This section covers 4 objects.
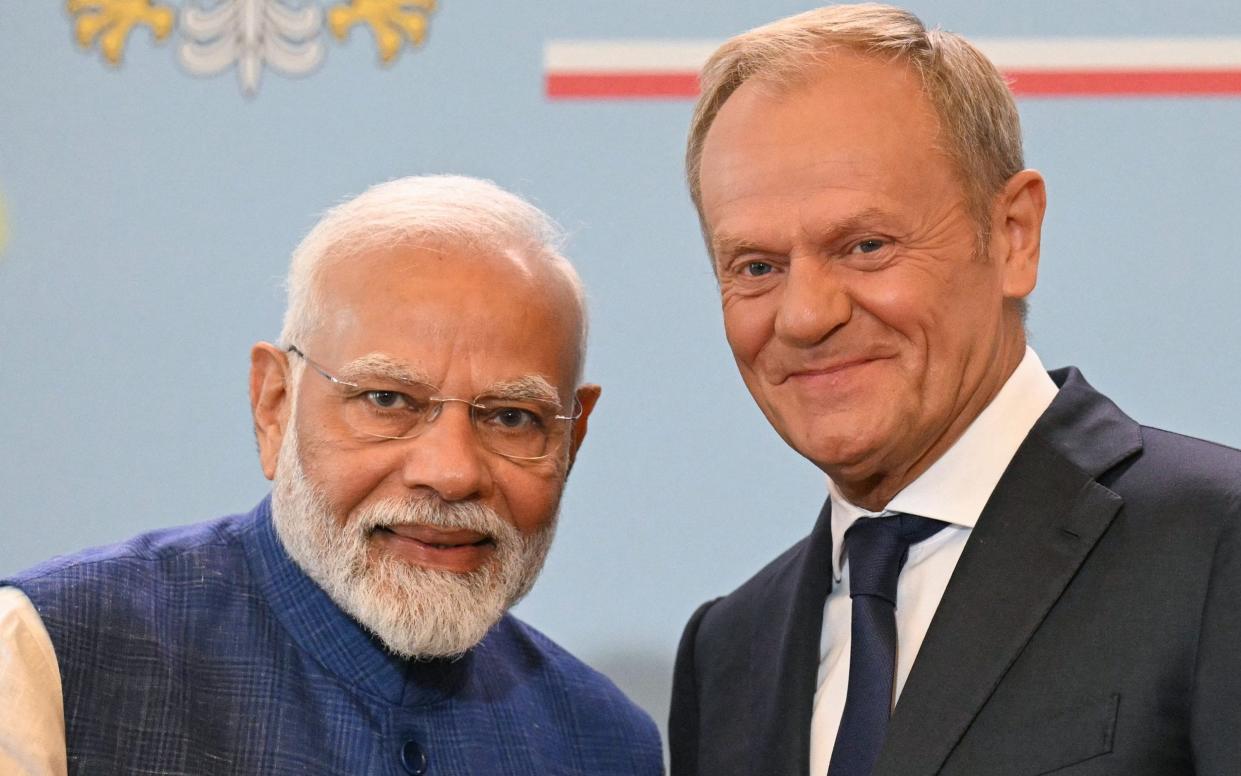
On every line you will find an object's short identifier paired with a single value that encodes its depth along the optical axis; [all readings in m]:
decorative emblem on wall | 3.45
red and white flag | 3.32
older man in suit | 2.08
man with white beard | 2.39
